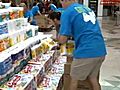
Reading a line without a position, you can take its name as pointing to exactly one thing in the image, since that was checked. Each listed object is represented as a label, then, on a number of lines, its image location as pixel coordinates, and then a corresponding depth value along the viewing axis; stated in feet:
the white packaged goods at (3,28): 6.45
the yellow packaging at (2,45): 6.23
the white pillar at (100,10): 39.65
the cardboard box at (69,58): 7.36
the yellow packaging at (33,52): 7.41
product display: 5.93
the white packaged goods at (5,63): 5.68
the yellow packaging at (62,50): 9.22
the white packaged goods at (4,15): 6.69
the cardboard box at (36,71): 6.49
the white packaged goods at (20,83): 5.64
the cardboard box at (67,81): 7.33
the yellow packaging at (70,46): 7.49
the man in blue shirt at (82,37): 6.06
